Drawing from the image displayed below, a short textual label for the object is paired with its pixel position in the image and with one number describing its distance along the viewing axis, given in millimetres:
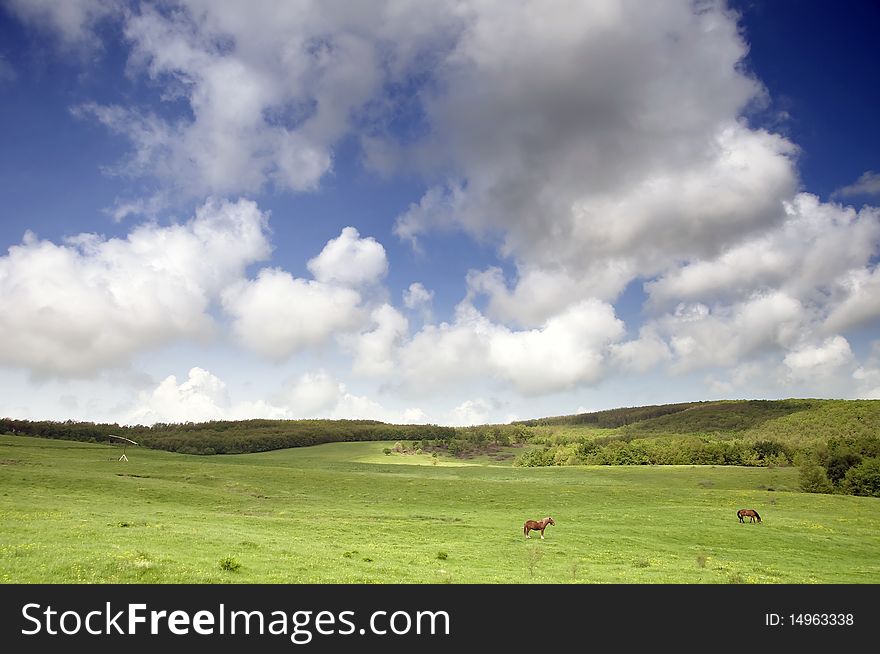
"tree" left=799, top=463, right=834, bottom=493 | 81662
